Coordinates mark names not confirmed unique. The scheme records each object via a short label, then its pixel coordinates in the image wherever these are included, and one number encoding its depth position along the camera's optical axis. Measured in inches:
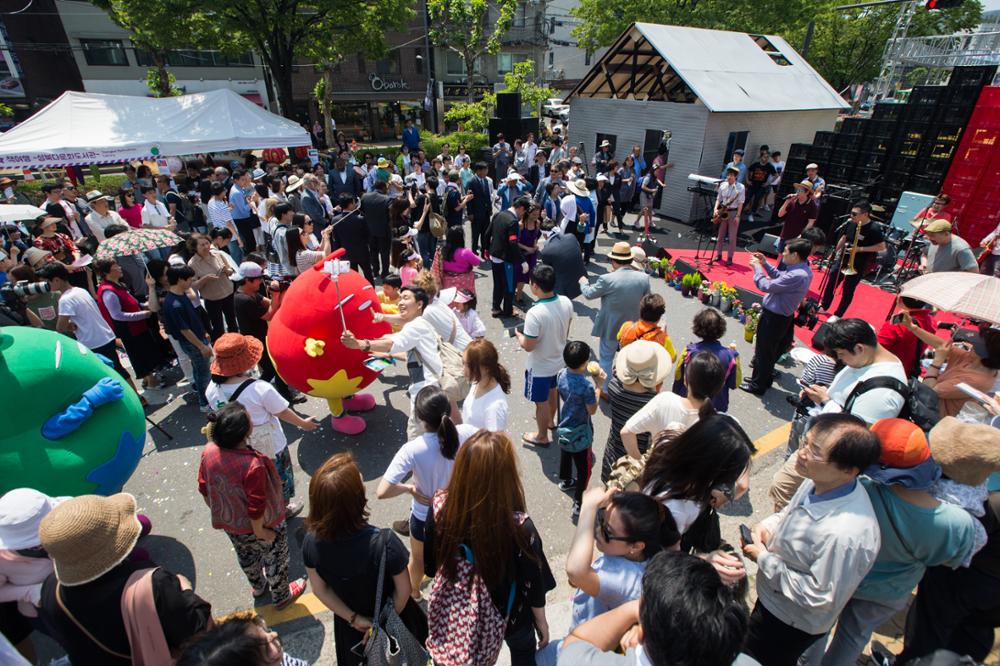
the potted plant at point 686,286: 343.6
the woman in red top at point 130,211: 383.6
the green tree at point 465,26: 1182.9
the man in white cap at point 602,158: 543.9
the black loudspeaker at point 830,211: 419.2
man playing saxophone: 285.6
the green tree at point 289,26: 713.0
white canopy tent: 440.8
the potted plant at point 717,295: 329.4
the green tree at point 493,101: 930.7
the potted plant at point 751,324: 285.1
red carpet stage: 326.6
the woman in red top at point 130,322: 223.8
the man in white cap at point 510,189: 397.5
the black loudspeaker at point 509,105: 778.8
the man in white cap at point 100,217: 347.3
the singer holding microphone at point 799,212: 376.2
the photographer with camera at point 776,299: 215.0
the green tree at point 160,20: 647.1
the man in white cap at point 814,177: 427.9
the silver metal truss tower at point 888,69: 648.4
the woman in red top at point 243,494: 122.5
